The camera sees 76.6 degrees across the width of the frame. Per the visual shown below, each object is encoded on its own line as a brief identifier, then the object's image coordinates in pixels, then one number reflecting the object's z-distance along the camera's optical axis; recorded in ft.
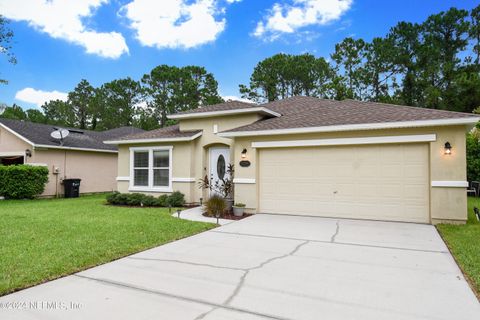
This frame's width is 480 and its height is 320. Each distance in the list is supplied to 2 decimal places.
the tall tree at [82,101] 134.31
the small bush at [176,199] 38.88
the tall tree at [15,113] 135.17
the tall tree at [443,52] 70.44
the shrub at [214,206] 31.58
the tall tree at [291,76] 93.66
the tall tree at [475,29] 72.43
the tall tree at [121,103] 123.54
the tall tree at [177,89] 109.60
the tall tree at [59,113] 134.21
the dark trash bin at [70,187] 51.90
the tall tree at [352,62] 86.28
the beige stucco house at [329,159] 26.40
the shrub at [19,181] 46.19
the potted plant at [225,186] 35.58
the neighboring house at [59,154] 50.72
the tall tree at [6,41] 55.88
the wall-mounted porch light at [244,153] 34.17
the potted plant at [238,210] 32.48
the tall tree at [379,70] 80.28
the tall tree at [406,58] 76.83
